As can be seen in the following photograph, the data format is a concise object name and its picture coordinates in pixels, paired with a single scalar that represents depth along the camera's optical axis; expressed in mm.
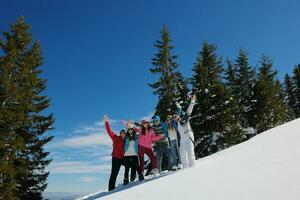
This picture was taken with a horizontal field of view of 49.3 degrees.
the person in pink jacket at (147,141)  11883
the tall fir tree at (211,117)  29969
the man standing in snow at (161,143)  12141
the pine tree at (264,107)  40250
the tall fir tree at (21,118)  19500
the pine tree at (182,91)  32488
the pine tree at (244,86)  41406
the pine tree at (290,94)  62397
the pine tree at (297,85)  62366
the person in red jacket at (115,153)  11375
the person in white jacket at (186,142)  10909
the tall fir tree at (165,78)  29844
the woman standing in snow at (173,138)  11633
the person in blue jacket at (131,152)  11344
